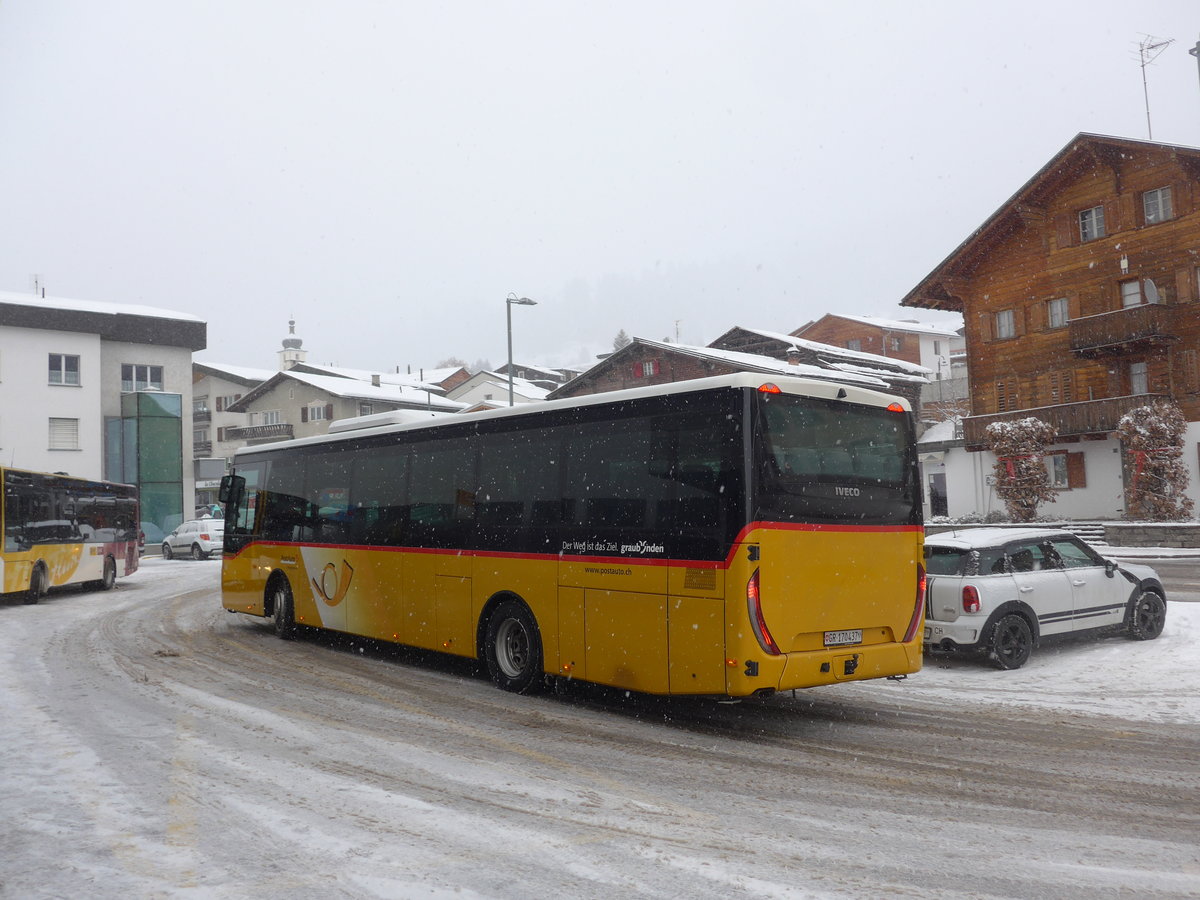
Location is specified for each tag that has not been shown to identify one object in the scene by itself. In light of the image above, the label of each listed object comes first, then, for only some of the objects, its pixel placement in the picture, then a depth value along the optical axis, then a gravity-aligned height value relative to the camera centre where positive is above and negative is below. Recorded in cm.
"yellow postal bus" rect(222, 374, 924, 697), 767 -21
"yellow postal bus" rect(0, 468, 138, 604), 1955 +0
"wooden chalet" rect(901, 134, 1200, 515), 3622 +854
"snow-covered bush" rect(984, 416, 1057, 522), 3553 +141
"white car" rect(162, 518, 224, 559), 3884 -41
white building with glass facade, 4553 +664
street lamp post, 3609 +801
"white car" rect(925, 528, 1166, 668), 1041 -98
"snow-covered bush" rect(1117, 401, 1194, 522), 3155 +120
